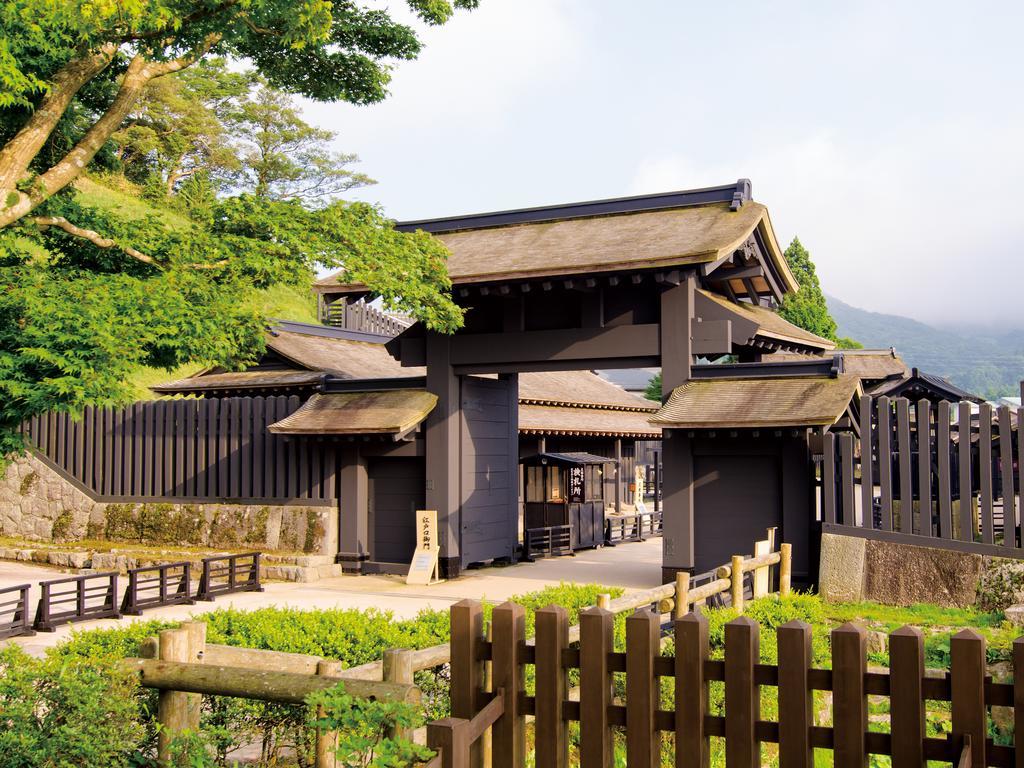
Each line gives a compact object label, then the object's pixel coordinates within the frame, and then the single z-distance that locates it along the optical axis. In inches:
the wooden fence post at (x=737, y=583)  488.1
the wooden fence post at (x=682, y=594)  417.7
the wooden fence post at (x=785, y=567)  563.2
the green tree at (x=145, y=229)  467.5
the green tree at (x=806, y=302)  1592.0
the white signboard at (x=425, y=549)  735.7
